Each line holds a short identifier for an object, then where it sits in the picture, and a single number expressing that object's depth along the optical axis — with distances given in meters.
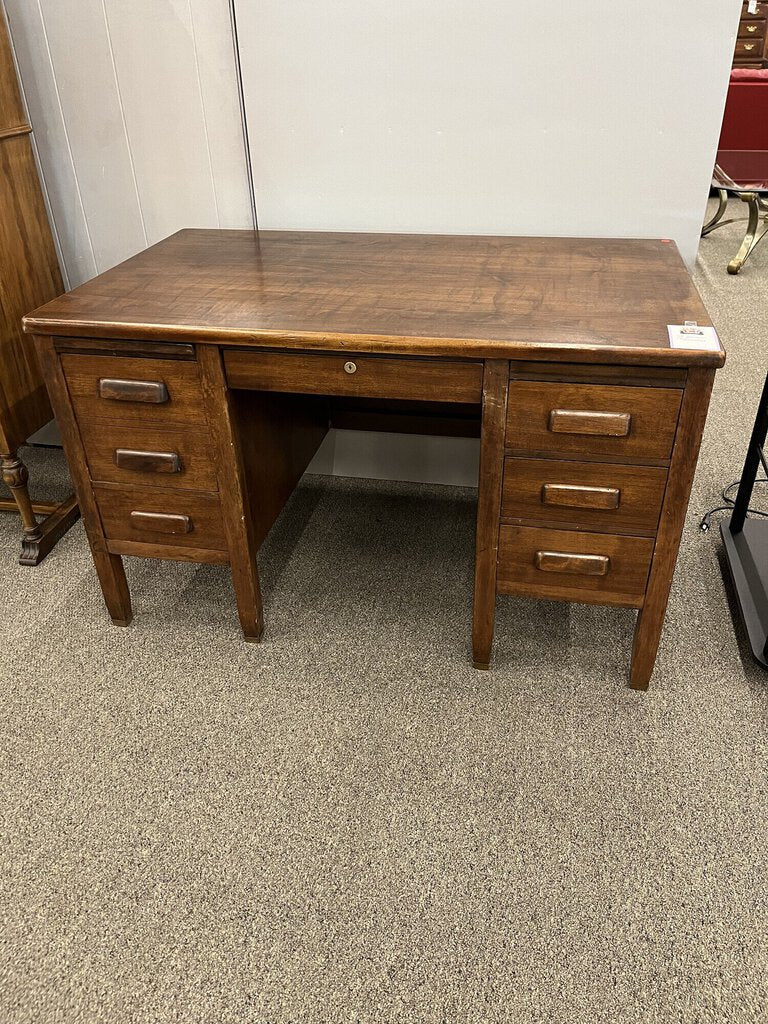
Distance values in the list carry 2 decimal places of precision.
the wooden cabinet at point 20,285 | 1.80
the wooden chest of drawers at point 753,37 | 6.03
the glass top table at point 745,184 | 3.77
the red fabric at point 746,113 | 4.88
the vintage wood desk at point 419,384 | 1.25
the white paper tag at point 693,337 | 1.18
